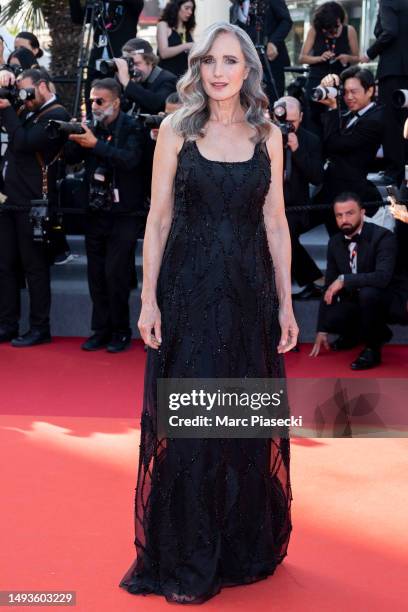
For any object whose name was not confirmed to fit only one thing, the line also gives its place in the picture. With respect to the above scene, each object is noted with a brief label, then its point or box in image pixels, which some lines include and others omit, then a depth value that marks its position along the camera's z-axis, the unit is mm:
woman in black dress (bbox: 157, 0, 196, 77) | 8758
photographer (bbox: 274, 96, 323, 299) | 6961
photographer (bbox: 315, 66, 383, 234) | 7172
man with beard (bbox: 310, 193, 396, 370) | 6613
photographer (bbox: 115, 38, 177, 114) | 7312
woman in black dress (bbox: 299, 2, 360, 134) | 8664
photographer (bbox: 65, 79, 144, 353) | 6891
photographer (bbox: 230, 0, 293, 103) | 8500
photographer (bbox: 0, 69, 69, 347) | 7043
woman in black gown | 3375
